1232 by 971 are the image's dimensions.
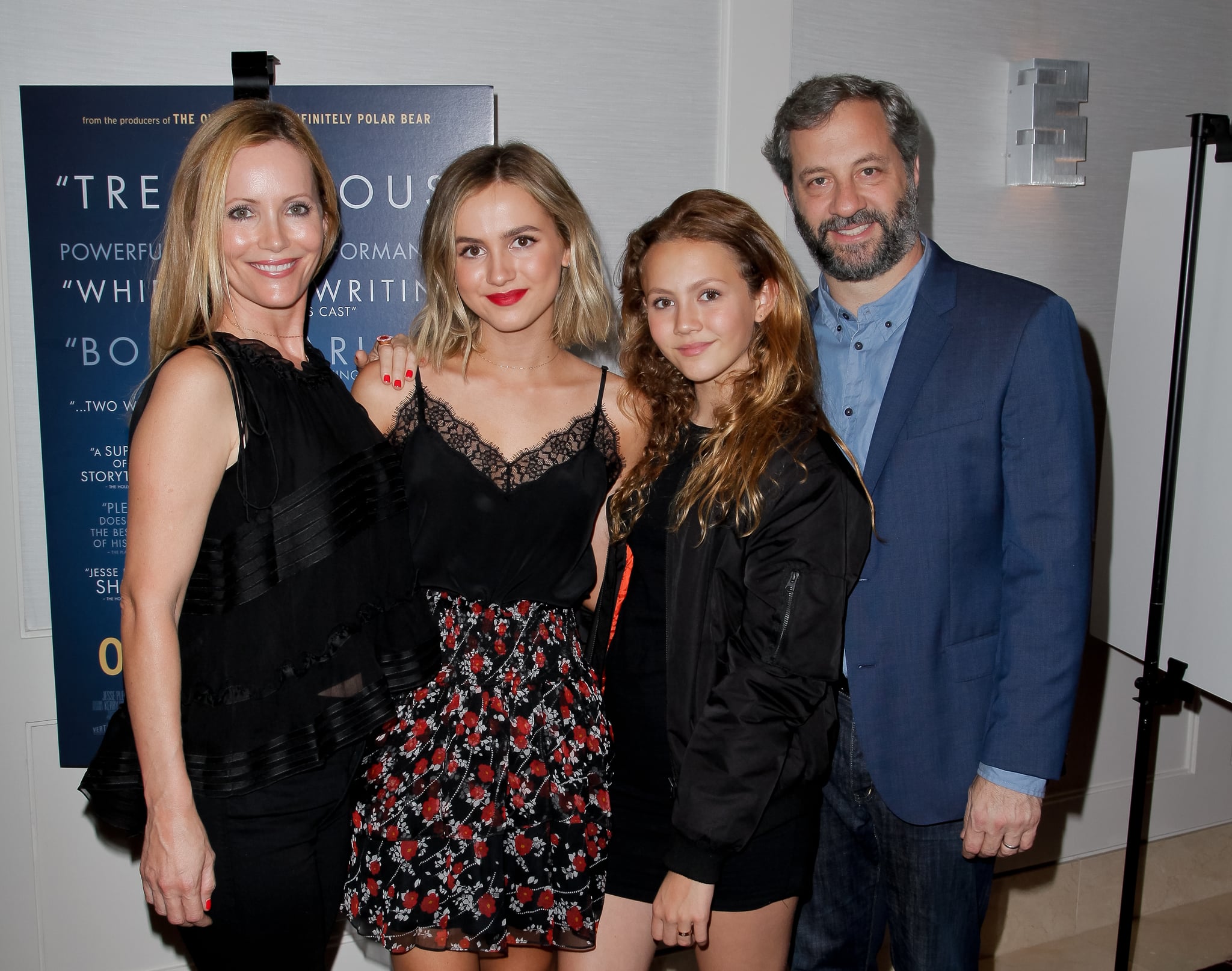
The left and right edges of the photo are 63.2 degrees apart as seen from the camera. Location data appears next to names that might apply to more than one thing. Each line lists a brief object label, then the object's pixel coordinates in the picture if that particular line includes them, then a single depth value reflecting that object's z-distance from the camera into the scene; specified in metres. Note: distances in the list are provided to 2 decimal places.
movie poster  2.14
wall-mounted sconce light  3.04
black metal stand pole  2.50
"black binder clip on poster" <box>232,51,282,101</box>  2.11
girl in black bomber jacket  1.61
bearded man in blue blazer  1.78
